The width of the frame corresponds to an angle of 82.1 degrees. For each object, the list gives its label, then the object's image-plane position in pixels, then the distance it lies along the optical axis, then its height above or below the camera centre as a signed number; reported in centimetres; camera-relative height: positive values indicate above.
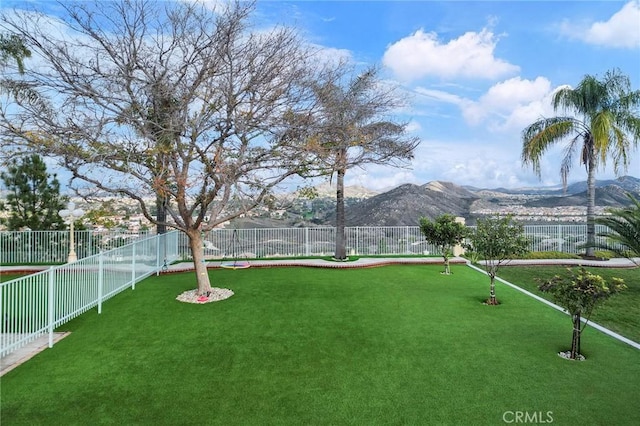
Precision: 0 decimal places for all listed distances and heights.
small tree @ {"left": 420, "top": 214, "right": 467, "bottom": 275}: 1094 -49
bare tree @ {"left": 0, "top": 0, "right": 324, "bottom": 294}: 694 +207
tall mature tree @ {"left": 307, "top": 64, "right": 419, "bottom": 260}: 866 +240
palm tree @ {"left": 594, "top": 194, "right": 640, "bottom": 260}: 858 -23
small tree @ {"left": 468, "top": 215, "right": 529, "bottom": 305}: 747 -49
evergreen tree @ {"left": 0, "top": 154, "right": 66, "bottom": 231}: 1419 +64
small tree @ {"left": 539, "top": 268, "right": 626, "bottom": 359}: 479 -101
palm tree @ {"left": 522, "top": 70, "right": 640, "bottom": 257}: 1233 +316
